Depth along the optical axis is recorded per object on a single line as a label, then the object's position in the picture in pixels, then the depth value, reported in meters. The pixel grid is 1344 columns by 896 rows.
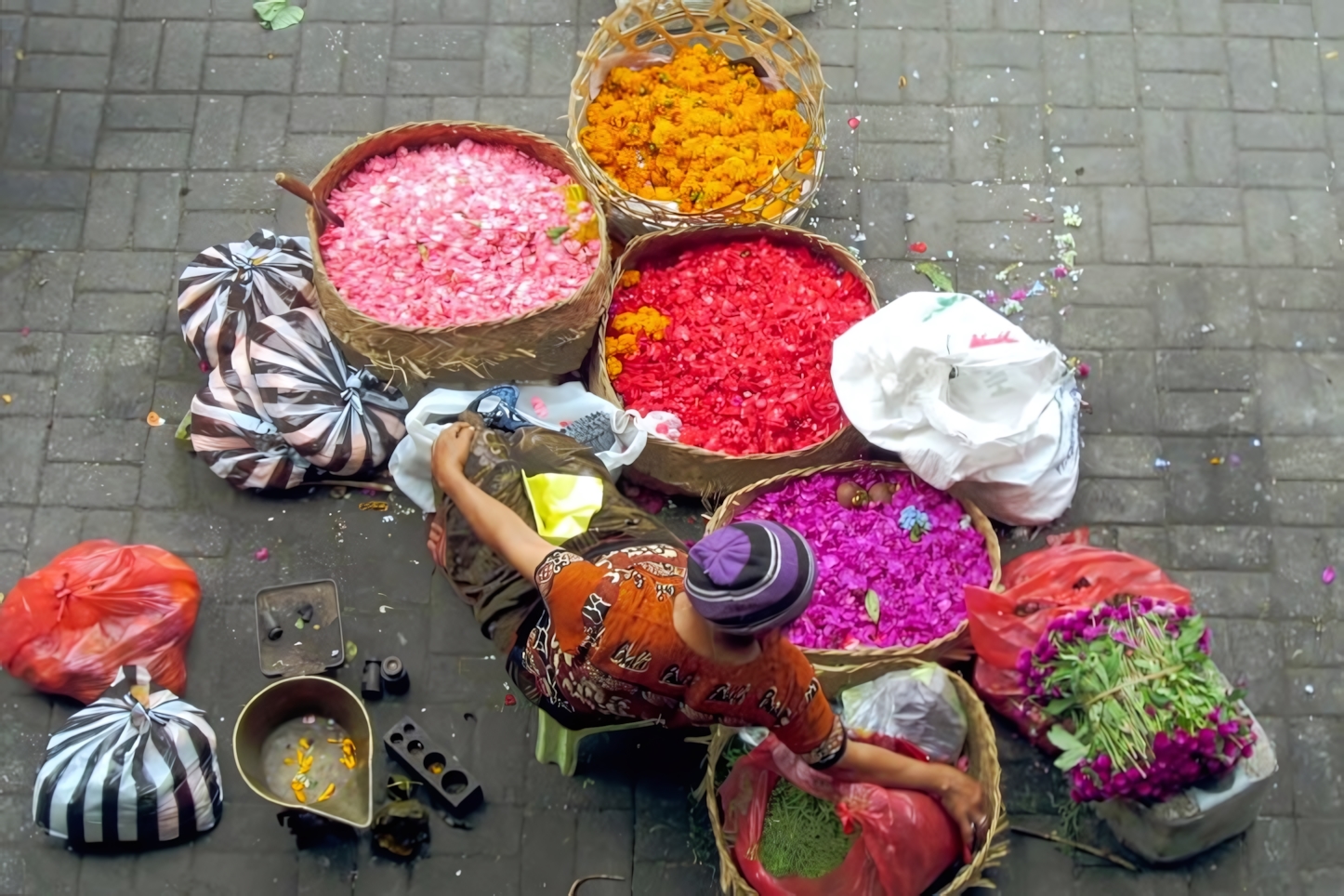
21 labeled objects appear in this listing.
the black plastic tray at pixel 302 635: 3.92
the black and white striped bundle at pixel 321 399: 4.01
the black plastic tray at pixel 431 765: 3.72
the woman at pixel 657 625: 2.49
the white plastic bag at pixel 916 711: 3.54
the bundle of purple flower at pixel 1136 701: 3.18
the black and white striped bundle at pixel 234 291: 4.11
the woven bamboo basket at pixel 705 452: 3.84
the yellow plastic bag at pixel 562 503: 3.46
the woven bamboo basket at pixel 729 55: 4.11
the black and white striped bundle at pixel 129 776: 3.57
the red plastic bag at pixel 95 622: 3.78
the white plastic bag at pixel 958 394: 3.72
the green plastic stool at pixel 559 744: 3.67
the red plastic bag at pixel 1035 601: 3.54
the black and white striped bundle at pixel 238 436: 4.02
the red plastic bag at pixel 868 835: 3.21
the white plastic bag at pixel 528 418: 3.86
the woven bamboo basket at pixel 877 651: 3.58
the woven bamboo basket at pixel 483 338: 3.80
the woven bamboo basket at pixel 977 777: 3.33
